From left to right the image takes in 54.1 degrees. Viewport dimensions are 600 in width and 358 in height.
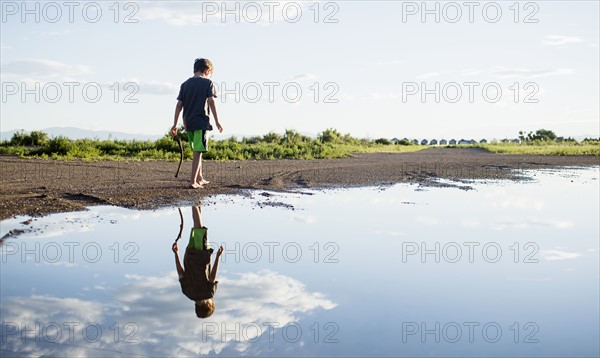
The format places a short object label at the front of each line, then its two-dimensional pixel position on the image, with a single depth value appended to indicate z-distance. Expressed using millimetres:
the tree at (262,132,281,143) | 37247
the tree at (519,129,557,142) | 75456
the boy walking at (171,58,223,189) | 9688
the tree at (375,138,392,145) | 62203
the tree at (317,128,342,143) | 42875
